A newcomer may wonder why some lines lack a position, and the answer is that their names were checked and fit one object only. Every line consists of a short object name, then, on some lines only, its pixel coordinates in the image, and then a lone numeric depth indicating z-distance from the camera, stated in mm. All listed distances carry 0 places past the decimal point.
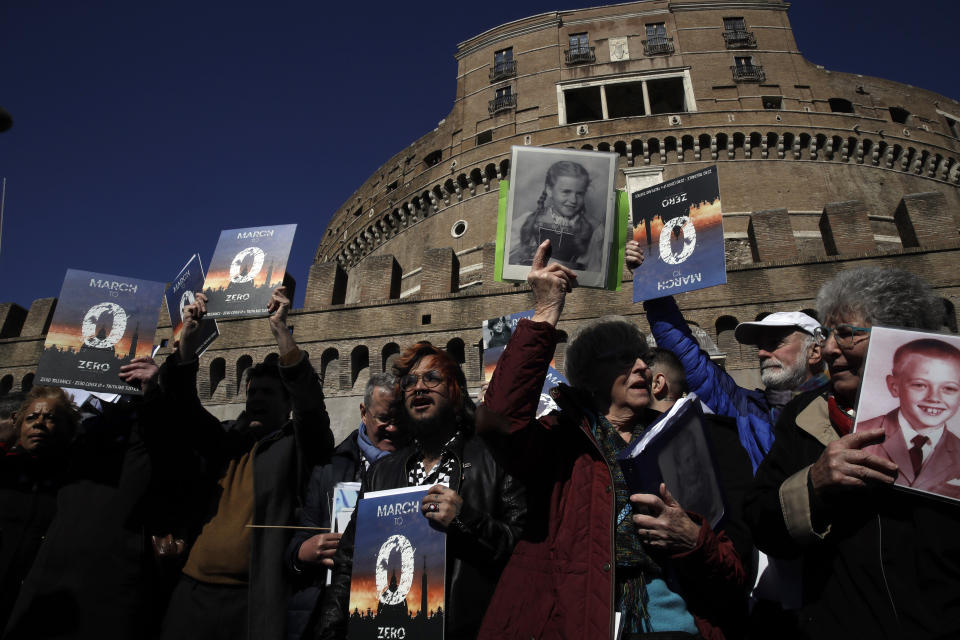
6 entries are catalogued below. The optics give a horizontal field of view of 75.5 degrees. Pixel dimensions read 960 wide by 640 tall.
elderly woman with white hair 1813
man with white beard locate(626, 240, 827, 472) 3904
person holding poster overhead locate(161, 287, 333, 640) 3158
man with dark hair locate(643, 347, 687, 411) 3131
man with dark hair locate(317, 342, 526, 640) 2514
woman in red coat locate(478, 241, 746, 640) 2129
